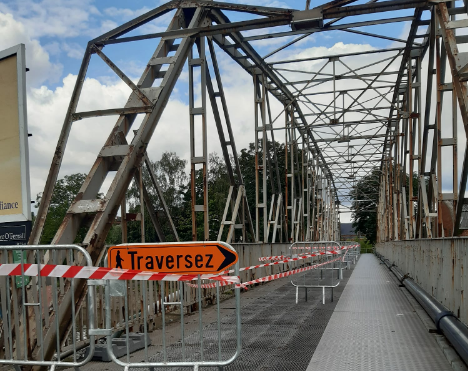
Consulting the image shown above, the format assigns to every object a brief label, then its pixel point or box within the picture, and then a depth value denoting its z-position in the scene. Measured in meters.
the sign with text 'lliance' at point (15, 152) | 6.32
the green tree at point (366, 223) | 85.97
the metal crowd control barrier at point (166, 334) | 4.94
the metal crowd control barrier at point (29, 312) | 5.19
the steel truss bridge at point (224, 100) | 8.22
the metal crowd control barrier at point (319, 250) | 13.87
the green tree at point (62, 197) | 75.44
